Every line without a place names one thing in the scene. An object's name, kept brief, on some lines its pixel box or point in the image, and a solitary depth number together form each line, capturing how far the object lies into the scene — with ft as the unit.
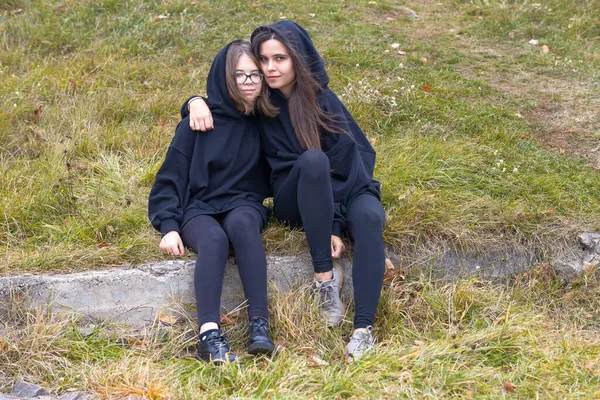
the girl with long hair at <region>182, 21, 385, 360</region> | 12.25
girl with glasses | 12.10
